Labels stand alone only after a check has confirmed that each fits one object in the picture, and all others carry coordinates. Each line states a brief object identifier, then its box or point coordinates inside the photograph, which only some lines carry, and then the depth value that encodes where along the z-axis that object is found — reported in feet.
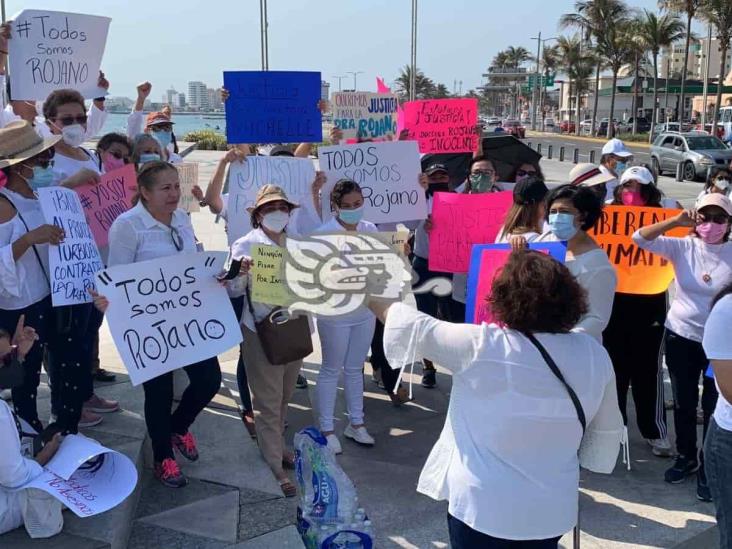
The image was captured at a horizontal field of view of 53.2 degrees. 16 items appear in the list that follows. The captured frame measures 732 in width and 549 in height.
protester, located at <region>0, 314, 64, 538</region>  9.12
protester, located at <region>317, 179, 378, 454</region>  14.39
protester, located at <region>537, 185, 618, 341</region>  11.80
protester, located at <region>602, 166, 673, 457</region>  15.20
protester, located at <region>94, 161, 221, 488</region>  12.22
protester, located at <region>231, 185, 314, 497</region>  12.95
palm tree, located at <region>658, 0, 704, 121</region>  129.49
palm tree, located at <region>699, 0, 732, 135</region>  122.52
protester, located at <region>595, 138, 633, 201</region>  21.06
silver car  71.10
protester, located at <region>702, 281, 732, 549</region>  8.23
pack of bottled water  10.99
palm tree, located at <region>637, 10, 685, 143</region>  159.12
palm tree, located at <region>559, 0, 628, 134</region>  174.70
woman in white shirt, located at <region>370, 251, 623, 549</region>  7.30
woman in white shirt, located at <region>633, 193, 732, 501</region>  13.16
